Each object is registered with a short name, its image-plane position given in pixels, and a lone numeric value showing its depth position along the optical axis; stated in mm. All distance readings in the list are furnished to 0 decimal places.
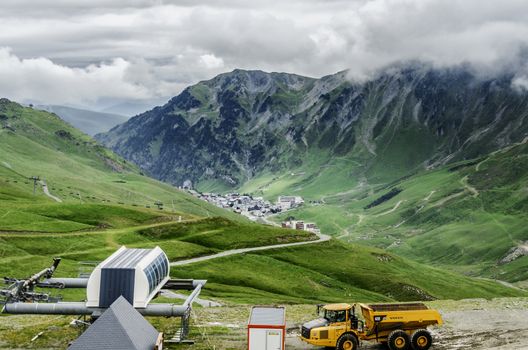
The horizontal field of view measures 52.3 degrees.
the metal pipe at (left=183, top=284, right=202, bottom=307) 59012
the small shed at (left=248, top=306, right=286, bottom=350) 48244
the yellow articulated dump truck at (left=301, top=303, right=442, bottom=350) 50719
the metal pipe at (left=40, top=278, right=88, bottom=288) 70519
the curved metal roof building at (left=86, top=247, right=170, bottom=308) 59062
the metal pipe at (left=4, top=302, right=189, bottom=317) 57344
